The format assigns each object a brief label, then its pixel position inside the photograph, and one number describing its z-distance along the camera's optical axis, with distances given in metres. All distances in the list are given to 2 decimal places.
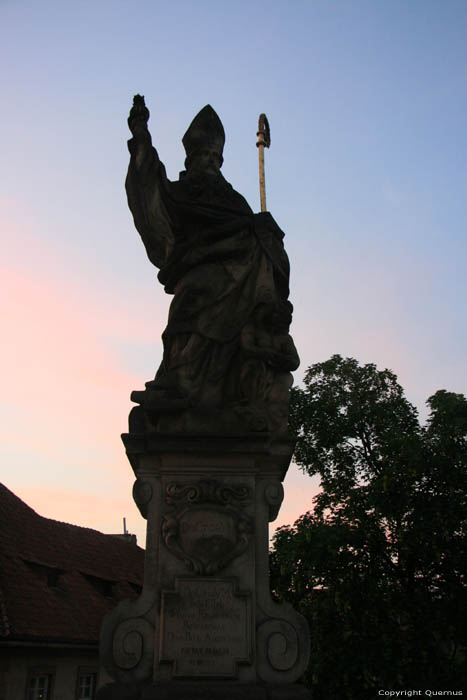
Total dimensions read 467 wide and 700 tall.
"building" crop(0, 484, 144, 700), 16.64
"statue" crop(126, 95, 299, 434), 5.16
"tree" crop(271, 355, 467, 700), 15.09
